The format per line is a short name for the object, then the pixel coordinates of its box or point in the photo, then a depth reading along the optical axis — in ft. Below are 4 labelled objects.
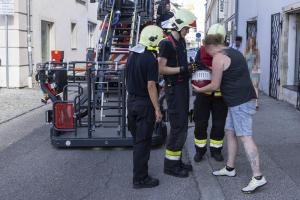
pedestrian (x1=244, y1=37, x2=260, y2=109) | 37.29
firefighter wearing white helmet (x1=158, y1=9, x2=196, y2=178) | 19.49
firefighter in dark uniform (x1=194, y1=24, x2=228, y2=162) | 21.24
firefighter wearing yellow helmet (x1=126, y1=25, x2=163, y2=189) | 17.84
